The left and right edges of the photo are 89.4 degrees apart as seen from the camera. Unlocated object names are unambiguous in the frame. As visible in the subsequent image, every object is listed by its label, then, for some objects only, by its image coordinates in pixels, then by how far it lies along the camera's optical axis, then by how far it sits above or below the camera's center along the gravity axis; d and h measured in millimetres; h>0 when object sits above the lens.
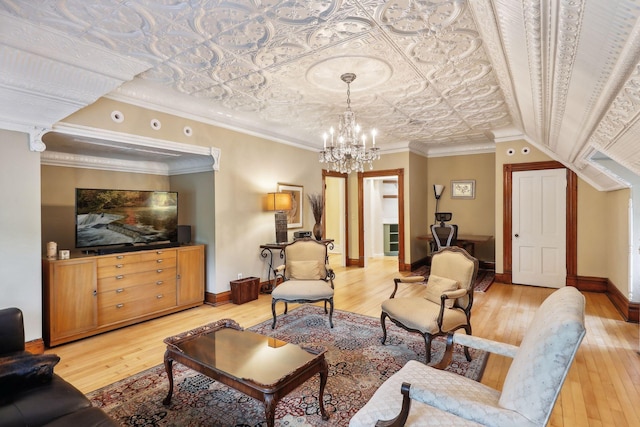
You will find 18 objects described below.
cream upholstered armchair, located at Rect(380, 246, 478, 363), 2789 -903
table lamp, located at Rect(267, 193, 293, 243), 5211 +49
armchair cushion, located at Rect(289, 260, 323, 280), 4211 -776
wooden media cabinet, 3262 -896
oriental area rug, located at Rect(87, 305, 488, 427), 2143 -1362
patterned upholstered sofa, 1262 -792
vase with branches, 5953 +13
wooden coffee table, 1830 -997
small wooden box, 4652 -1152
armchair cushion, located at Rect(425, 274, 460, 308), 3074 -762
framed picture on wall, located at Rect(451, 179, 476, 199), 7094 +460
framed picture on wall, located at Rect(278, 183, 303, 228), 5863 +108
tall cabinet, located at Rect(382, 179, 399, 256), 9117 -167
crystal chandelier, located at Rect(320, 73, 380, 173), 3406 +638
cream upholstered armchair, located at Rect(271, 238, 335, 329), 3734 -842
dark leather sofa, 1478 -928
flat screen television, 3648 -60
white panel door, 5457 -329
